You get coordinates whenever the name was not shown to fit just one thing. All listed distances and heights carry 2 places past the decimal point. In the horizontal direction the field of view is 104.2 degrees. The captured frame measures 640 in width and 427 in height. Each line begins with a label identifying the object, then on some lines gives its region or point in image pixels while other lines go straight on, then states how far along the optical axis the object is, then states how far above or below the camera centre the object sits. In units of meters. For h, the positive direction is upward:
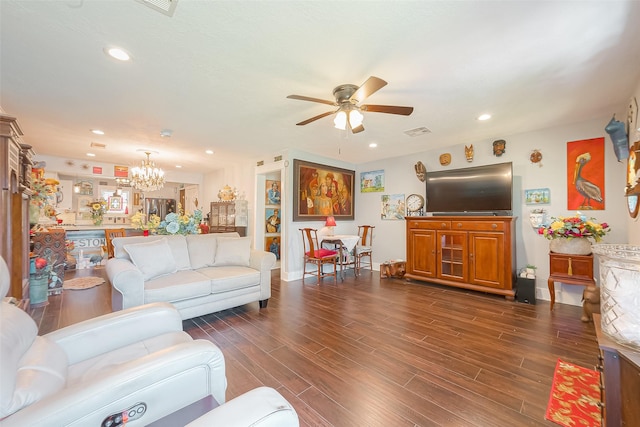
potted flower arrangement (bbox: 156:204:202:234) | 3.40 -0.14
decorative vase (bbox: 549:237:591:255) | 3.06 -0.40
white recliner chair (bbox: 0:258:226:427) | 0.74 -0.61
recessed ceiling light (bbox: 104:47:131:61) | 1.98 +1.31
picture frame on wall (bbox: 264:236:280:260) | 6.22 -0.76
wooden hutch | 2.59 +0.11
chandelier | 5.14 +0.78
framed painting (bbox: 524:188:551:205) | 3.66 +0.27
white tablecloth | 4.80 -0.51
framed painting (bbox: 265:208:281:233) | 6.21 -0.16
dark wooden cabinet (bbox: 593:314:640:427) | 0.88 -0.65
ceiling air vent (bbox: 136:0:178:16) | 1.51 +1.29
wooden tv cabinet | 3.60 -0.60
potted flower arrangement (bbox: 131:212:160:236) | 3.37 -0.12
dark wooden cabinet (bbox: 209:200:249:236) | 6.20 -0.08
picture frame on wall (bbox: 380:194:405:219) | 5.26 +0.17
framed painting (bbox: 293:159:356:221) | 4.93 +0.49
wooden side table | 2.99 -0.69
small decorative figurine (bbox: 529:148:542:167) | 3.70 +0.86
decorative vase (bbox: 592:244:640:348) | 0.88 -0.29
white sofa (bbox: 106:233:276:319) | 2.47 -0.70
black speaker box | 3.41 -1.05
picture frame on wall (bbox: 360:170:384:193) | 5.66 +0.76
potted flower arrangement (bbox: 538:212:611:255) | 2.96 -0.23
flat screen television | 3.79 +0.39
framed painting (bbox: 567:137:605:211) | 3.27 +0.53
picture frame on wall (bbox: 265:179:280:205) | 6.21 +0.53
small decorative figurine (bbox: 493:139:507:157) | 3.99 +1.08
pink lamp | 4.98 -0.18
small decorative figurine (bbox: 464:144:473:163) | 4.27 +1.06
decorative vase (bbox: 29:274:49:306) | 3.38 -1.04
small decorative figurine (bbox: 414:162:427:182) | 4.81 +0.84
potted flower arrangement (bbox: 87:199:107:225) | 6.74 +0.10
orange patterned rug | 1.49 -1.22
